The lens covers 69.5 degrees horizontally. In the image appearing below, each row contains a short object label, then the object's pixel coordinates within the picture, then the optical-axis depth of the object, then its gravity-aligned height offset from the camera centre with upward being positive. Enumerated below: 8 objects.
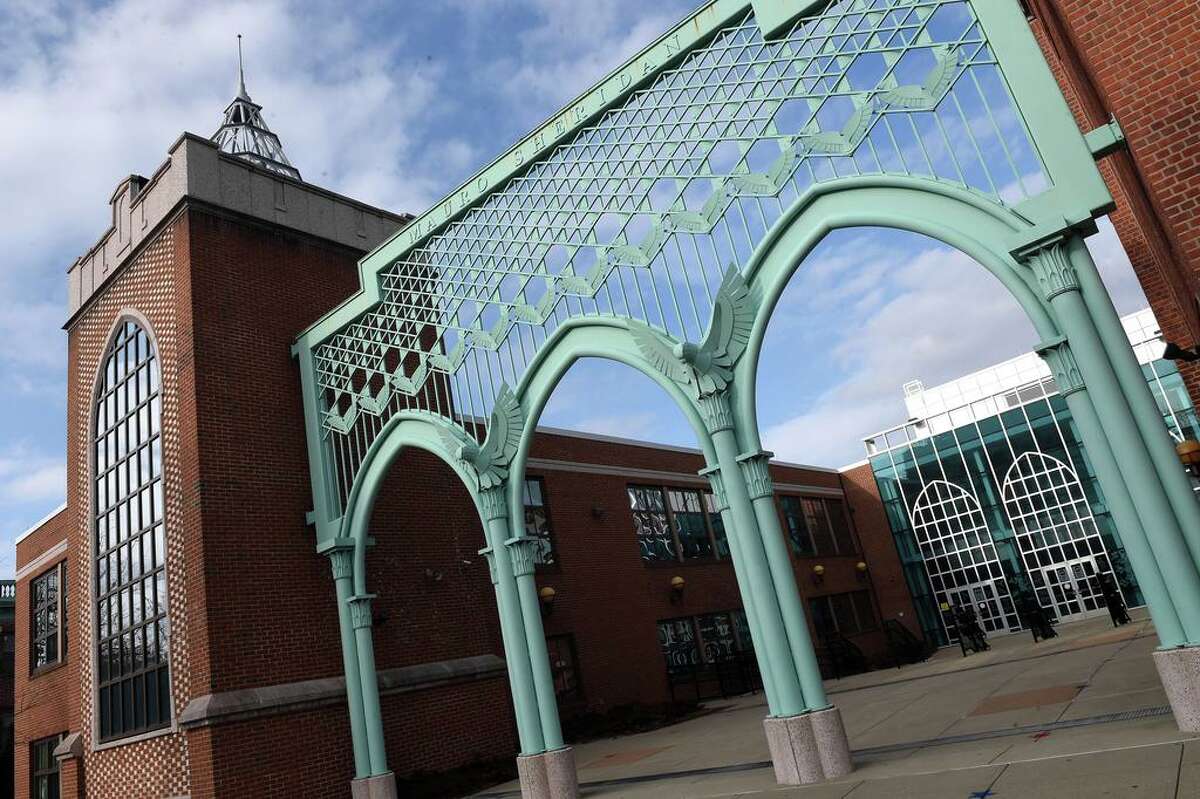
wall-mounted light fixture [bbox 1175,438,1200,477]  9.73 +1.14
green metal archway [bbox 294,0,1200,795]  6.48 +3.47
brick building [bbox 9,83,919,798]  11.92 +3.04
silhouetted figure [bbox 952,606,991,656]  23.73 -0.57
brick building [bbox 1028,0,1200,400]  6.61 +3.54
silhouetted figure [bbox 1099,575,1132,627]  21.59 -0.67
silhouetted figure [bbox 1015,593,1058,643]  23.12 -0.76
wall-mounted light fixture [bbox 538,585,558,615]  17.90 +1.96
